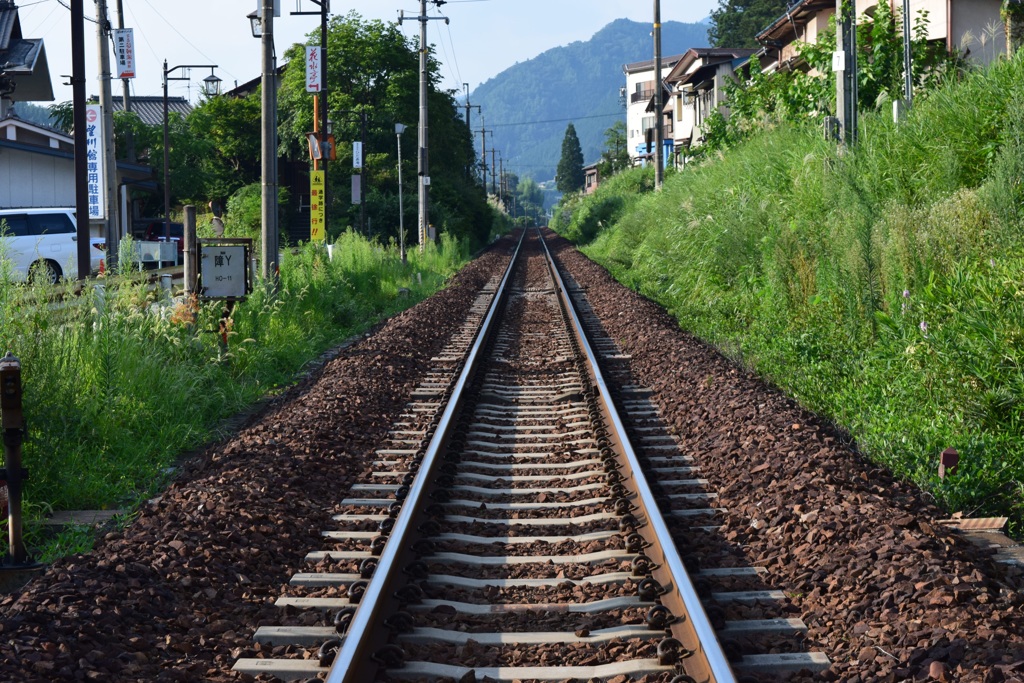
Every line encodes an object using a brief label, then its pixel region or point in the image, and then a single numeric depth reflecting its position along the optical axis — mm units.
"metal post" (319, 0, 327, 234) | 30984
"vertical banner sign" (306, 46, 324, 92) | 32156
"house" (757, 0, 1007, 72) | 25266
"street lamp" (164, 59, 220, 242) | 39744
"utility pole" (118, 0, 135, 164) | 40128
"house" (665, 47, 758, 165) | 55438
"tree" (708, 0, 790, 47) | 87938
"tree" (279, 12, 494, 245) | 51594
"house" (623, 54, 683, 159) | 113375
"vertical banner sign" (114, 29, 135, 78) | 27031
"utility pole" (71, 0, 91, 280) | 19938
